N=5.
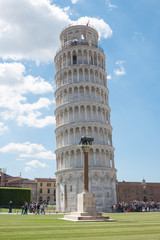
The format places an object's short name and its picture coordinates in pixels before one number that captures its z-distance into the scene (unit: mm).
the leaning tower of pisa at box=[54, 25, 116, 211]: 48562
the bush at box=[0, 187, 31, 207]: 50344
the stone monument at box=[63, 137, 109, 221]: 22375
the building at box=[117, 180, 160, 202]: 89188
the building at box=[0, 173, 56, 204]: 98375
